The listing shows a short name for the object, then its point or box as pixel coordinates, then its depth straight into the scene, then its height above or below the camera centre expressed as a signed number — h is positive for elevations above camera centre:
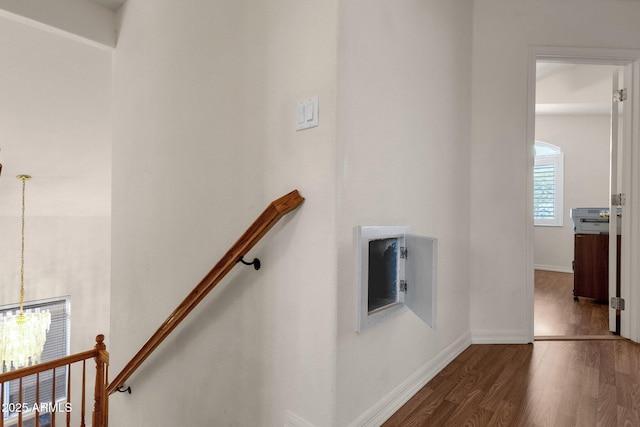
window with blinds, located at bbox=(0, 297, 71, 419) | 4.73 -1.95
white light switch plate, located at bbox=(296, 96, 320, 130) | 1.38 +0.39
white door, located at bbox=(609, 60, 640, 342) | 2.55 +0.13
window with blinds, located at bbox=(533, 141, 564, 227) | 5.88 +0.57
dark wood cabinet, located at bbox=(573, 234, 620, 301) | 3.70 -0.49
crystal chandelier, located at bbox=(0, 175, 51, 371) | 3.87 -1.33
